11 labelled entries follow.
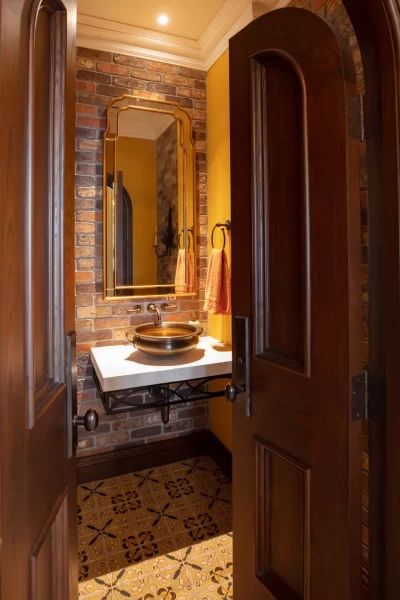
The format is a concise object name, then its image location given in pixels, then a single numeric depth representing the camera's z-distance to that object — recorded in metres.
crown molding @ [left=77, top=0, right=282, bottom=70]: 2.01
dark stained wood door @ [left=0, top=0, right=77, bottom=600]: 0.52
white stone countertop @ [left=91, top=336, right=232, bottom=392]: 1.77
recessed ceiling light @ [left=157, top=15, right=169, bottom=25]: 2.12
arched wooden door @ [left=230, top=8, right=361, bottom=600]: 0.85
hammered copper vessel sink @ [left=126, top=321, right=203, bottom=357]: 1.92
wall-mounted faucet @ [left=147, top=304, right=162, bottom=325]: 2.31
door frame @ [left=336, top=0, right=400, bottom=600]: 0.83
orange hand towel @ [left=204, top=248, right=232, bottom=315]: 2.17
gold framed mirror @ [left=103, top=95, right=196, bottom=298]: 2.31
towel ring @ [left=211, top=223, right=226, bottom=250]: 2.28
